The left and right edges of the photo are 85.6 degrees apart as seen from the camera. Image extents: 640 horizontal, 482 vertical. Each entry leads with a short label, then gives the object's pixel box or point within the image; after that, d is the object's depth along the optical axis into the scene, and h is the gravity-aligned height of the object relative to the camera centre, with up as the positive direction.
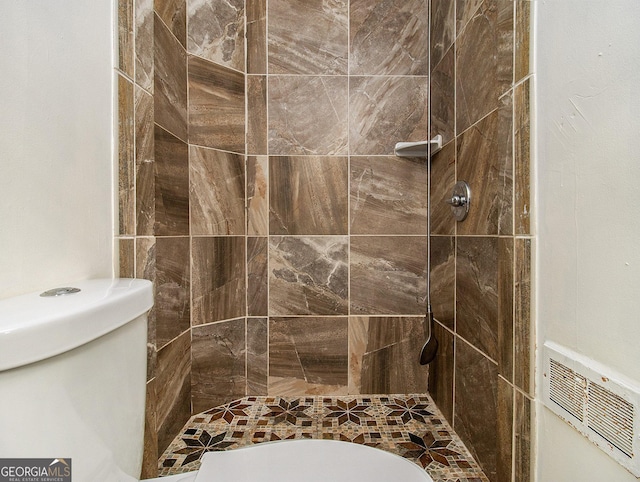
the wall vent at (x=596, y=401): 0.42 -0.23
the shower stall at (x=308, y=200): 1.19 +0.16
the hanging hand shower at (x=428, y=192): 1.32 +0.19
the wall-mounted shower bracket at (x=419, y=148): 1.34 +0.37
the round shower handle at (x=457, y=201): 1.09 +0.13
